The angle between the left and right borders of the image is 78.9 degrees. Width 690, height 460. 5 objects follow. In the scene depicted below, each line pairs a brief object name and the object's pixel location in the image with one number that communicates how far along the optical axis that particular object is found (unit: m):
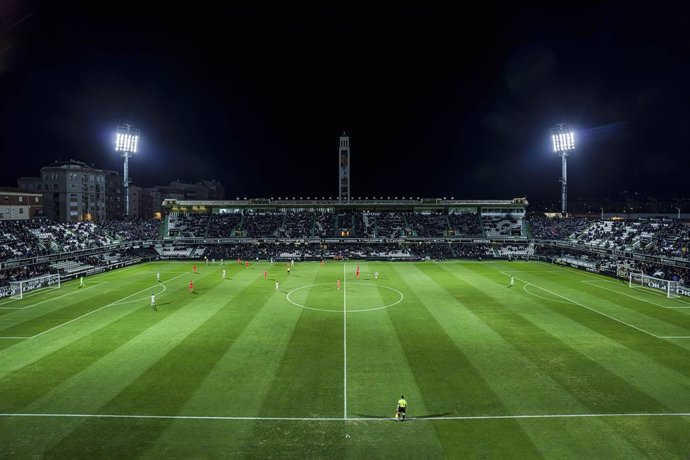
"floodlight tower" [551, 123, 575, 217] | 71.44
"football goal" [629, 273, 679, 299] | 38.00
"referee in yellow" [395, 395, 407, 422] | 14.78
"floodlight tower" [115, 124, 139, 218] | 71.04
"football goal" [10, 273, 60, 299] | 37.77
